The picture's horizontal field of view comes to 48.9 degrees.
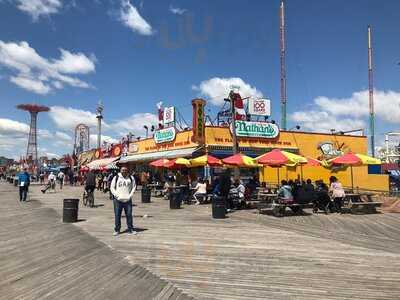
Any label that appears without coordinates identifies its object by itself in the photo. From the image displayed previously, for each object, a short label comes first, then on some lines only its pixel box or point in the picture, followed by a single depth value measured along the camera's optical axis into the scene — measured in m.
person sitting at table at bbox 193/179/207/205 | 20.94
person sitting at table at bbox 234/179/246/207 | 17.81
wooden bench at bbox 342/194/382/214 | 16.42
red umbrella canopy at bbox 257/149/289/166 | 17.39
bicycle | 19.75
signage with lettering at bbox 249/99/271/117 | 31.50
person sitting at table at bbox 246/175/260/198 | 19.14
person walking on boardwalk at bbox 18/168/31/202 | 23.23
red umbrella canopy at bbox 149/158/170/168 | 25.21
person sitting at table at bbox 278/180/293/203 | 15.47
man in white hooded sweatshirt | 11.09
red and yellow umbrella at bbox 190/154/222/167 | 22.18
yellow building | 29.17
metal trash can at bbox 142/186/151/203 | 22.03
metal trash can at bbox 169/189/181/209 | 18.36
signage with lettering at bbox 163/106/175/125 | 32.97
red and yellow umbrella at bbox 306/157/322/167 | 22.31
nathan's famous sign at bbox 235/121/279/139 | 30.30
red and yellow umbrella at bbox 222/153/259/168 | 18.77
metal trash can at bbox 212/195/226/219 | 14.75
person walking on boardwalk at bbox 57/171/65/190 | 42.33
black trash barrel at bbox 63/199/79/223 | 13.71
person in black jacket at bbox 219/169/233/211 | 16.44
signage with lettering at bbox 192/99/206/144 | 28.17
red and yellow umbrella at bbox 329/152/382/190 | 17.84
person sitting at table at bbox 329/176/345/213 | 16.25
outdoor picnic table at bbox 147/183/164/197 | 28.17
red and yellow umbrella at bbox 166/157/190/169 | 23.98
